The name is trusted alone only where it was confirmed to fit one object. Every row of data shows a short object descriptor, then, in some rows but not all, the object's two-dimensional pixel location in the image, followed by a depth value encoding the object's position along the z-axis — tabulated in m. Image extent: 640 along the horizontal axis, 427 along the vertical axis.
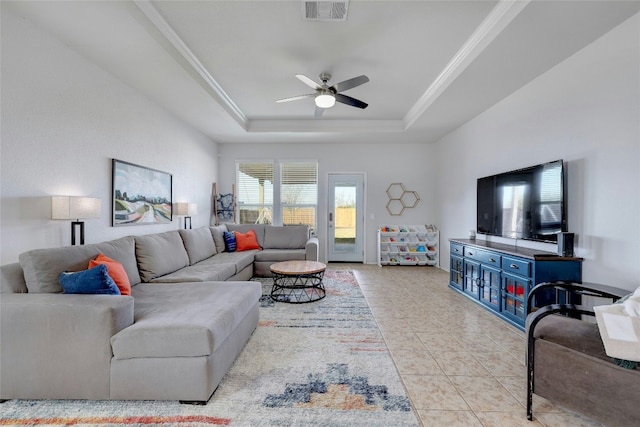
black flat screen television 2.76
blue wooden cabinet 2.66
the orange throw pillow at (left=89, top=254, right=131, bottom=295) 2.26
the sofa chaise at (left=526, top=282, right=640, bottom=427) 1.36
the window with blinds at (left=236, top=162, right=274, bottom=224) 6.52
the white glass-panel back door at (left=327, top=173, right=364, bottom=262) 6.46
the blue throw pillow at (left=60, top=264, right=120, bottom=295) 1.93
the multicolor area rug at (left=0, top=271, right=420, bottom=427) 1.63
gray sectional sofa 1.70
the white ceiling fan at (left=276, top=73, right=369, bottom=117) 3.11
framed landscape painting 3.30
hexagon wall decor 6.38
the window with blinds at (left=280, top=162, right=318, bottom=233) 6.48
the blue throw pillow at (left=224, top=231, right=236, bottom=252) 5.09
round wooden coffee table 3.64
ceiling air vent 2.28
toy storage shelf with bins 6.12
